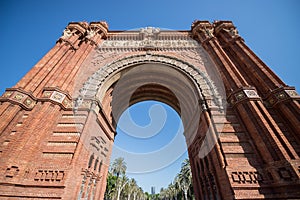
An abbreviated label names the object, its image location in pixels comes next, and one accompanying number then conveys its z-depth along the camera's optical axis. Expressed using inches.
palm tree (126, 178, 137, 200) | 1656.5
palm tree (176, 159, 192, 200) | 1132.3
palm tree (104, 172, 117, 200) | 1237.4
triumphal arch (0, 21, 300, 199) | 189.0
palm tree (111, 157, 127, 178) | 1351.6
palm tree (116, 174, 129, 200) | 1258.0
